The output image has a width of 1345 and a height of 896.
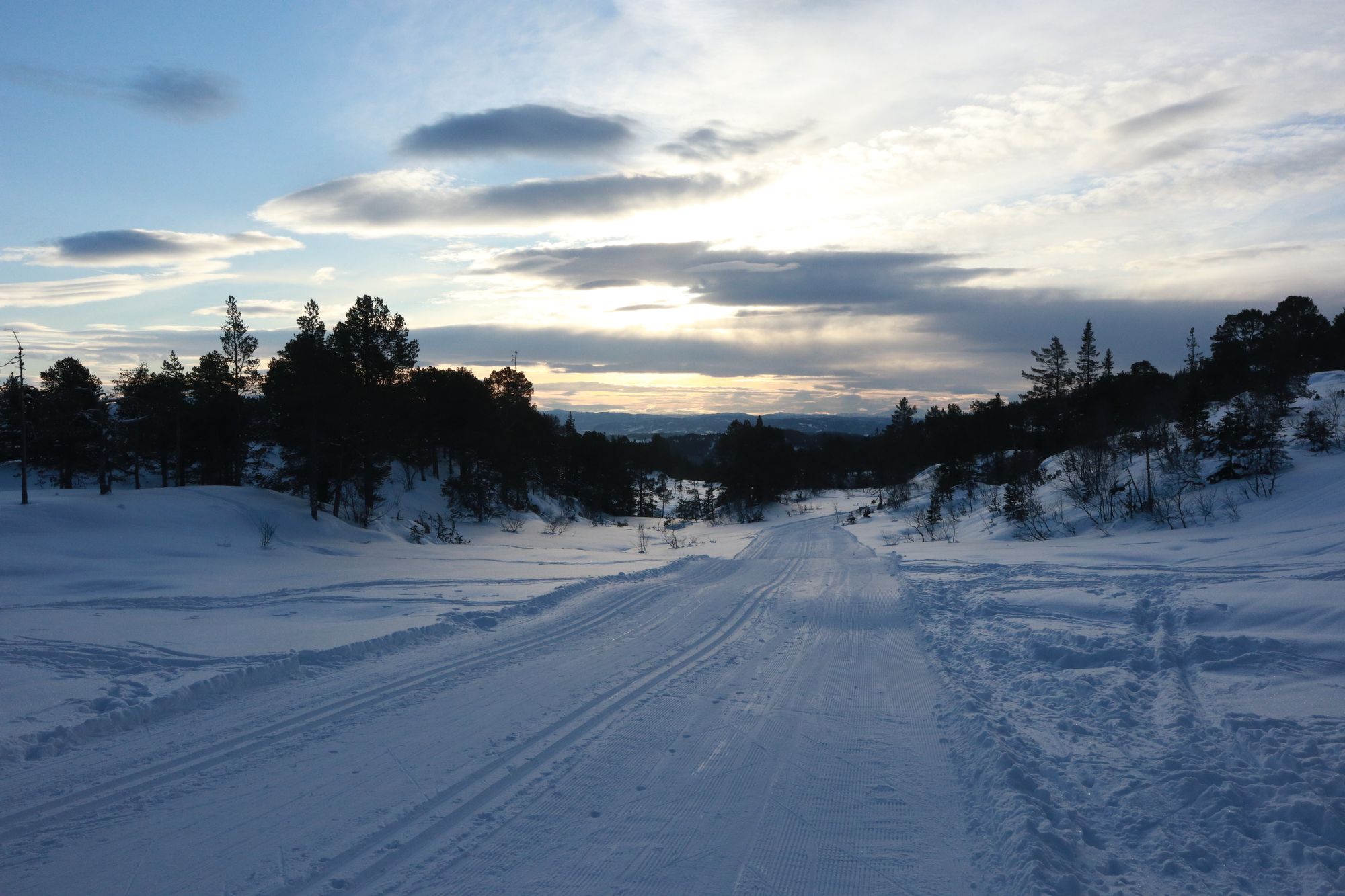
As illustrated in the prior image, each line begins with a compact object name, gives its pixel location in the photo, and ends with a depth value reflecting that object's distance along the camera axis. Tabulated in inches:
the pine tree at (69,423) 1086.4
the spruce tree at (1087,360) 2305.6
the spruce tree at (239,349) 1833.8
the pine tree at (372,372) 1165.7
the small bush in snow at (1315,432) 800.3
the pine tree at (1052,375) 2300.7
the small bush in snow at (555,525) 1518.2
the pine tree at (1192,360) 1722.2
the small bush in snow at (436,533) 1180.5
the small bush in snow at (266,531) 874.8
